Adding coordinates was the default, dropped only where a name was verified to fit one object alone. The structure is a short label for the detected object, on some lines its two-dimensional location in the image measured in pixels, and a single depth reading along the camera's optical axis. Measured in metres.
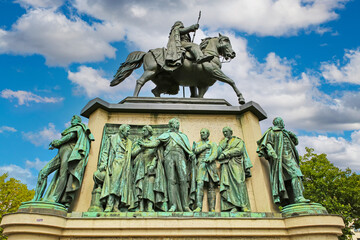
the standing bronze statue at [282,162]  6.77
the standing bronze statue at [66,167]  6.52
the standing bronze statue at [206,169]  6.68
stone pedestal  5.41
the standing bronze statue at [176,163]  6.49
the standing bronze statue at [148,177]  6.42
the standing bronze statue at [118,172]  6.30
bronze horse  9.79
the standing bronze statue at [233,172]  6.66
